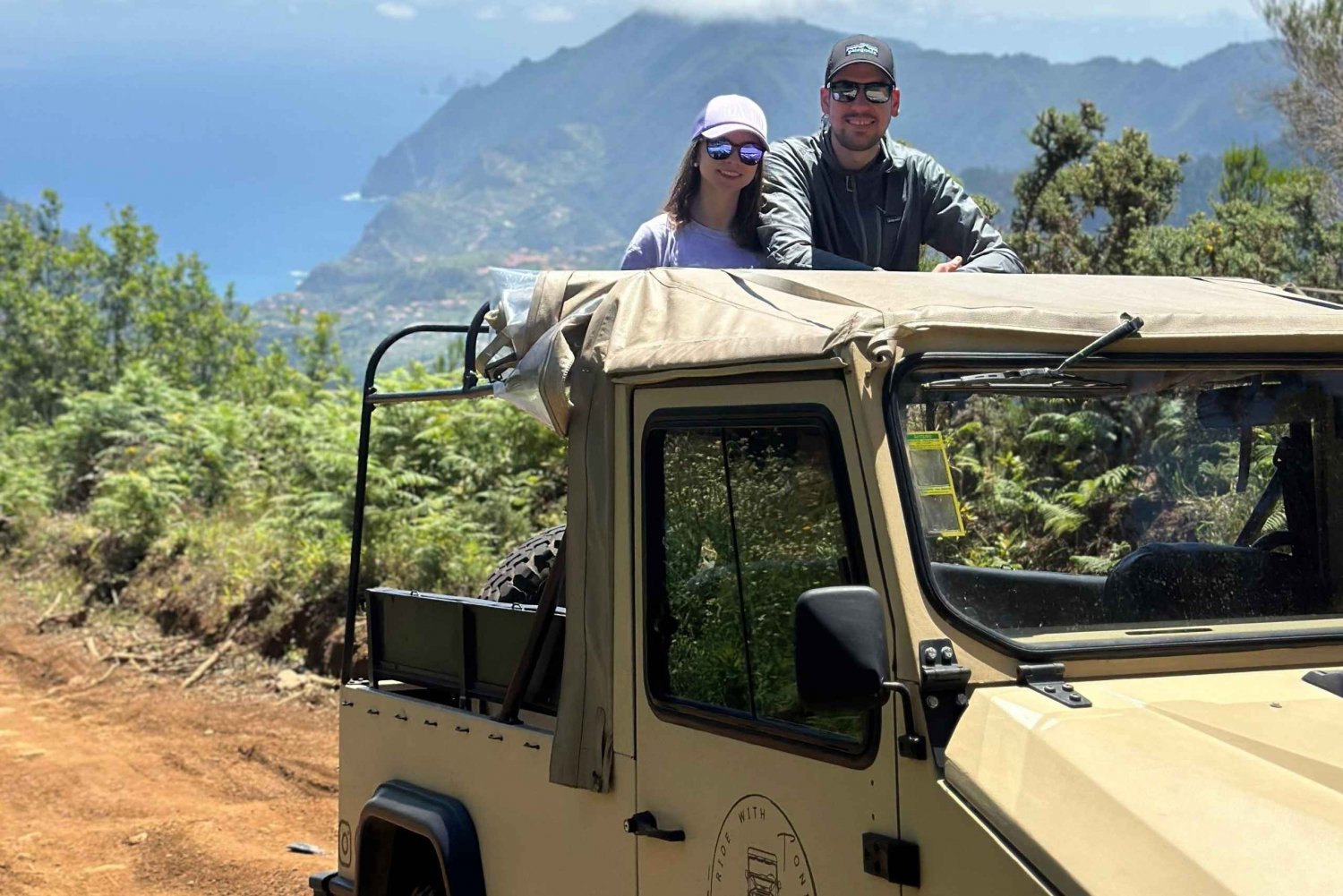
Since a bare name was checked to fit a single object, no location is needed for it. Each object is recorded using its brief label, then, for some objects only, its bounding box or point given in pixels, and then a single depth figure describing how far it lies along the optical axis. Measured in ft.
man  15.38
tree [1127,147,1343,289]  31.22
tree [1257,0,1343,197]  49.19
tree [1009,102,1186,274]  33.53
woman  15.06
